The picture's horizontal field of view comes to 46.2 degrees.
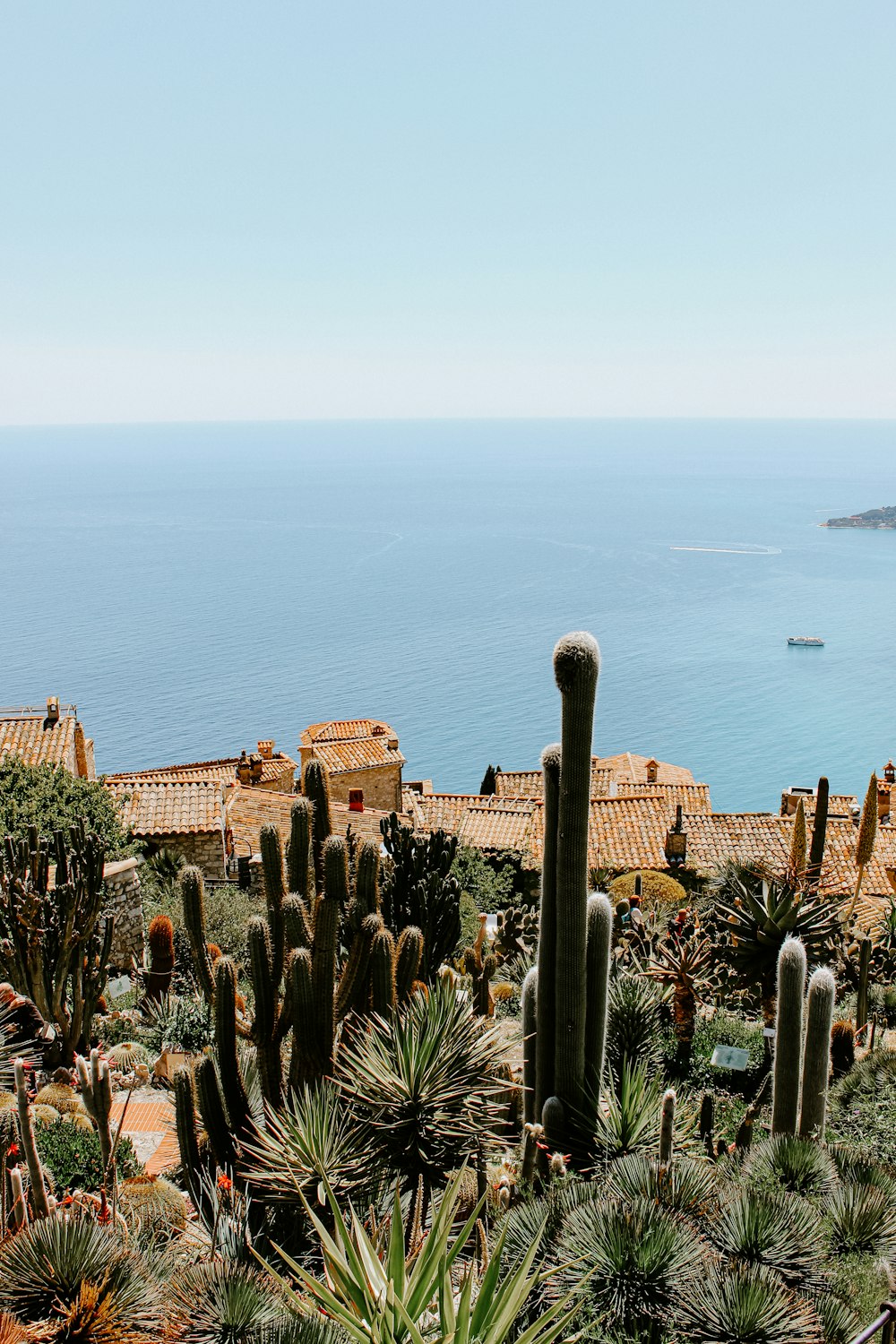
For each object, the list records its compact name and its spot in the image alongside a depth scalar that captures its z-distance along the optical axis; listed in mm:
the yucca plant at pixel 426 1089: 6844
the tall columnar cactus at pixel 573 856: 7172
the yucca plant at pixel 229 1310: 4715
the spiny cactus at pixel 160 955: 13055
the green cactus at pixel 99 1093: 6977
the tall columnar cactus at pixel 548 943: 7750
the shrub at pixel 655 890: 19188
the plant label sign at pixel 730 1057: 8352
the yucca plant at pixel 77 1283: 5082
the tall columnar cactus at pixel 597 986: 7672
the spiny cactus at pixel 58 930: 10883
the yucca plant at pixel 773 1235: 5762
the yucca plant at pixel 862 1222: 6164
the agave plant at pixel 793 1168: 6742
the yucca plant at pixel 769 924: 10000
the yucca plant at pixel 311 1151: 6715
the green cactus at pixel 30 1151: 6125
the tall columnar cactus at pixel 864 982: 11859
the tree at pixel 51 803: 15016
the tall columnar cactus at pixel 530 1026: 8281
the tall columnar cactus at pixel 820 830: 14211
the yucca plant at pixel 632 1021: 9133
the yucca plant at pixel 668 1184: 6242
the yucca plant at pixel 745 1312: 5121
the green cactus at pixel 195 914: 8344
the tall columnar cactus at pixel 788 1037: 8016
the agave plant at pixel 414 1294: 4301
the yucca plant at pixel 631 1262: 5328
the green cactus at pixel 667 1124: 6574
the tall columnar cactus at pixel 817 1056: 8070
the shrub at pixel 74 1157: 7773
